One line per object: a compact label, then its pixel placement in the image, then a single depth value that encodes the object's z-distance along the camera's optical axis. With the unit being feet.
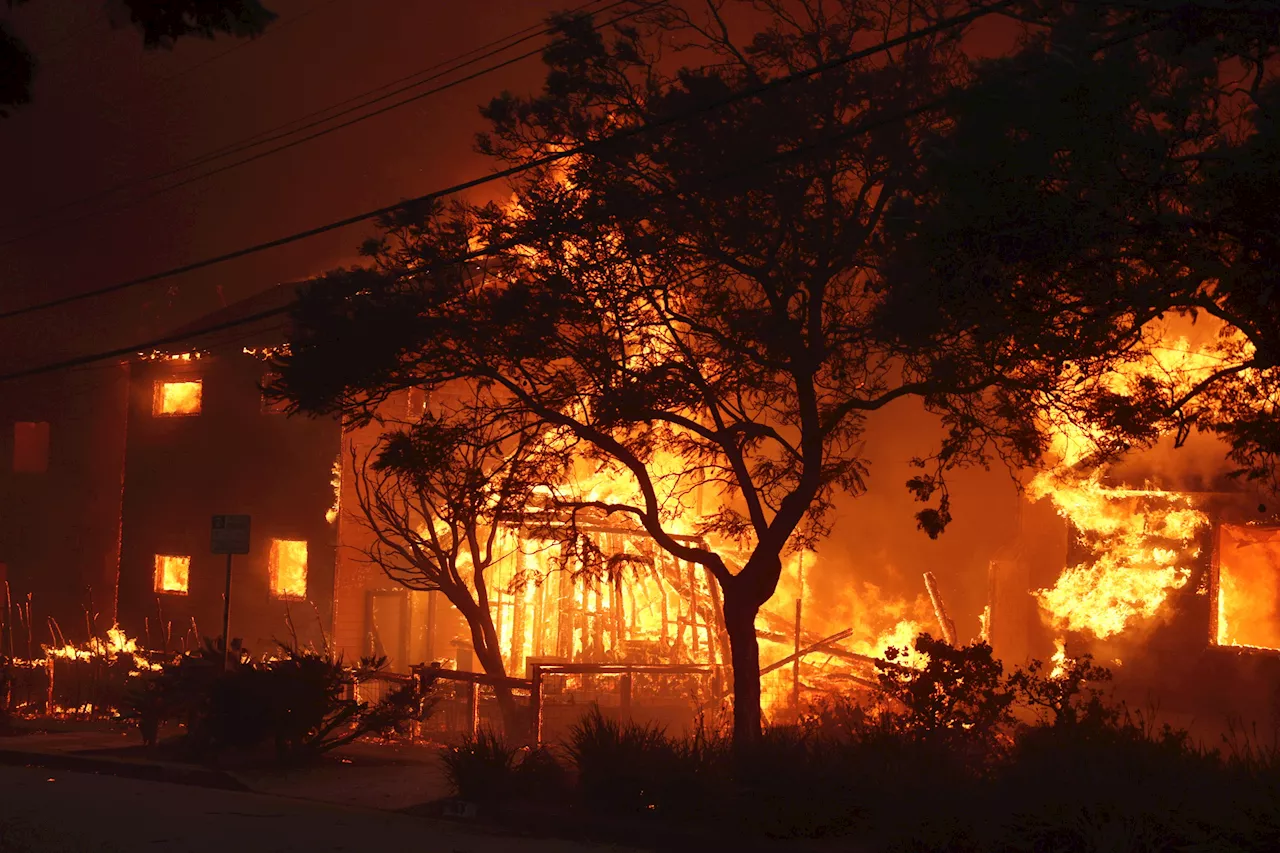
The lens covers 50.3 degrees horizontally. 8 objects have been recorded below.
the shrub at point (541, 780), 41.68
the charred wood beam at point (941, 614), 88.79
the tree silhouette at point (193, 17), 30.81
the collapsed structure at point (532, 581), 75.20
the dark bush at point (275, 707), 51.88
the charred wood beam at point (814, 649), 74.79
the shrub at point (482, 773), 41.88
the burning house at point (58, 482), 144.36
